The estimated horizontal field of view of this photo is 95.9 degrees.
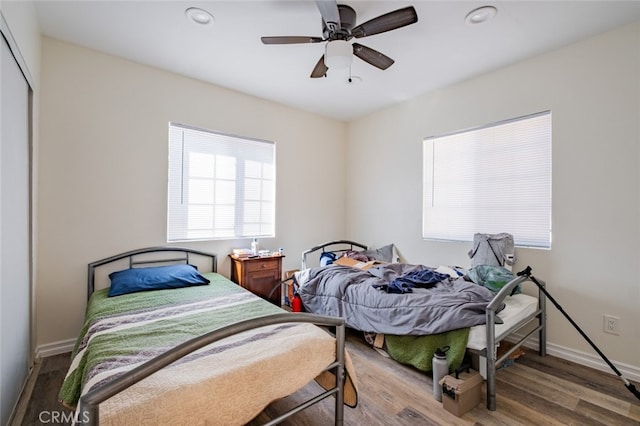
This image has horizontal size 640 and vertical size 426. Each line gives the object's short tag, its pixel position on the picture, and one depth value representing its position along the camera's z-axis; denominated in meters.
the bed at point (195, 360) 1.06
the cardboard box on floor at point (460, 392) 1.77
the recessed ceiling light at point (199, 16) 2.17
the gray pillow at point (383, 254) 3.87
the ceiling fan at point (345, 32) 1.82
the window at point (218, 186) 3.24
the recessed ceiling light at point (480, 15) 2.13
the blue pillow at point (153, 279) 2.48
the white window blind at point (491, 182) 2.78
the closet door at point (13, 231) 1.57
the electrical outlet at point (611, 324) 2.32
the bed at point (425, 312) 1.95
